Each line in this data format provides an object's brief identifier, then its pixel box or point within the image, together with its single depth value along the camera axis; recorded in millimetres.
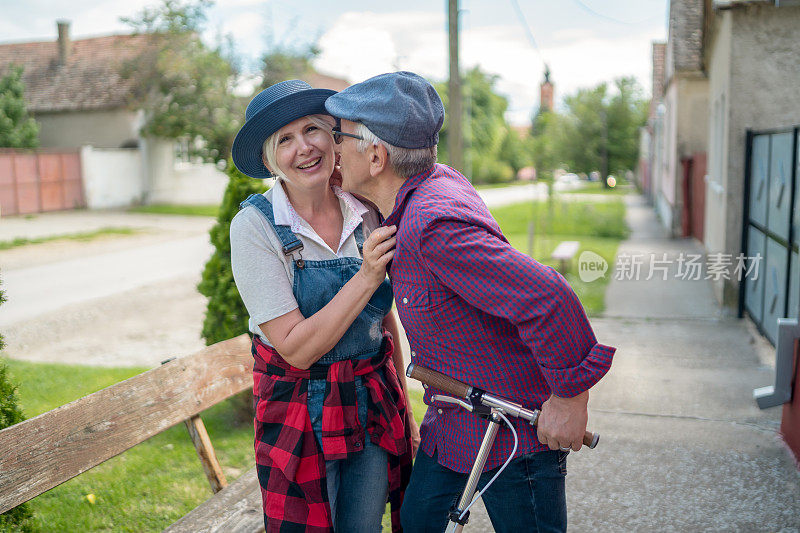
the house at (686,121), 15969
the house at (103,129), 27266
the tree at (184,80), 26609
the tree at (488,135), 65125
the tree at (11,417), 2982
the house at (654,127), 28814
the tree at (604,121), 41625
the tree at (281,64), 27875
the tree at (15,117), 27203
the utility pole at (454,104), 11773
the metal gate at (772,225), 6414
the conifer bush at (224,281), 4664
